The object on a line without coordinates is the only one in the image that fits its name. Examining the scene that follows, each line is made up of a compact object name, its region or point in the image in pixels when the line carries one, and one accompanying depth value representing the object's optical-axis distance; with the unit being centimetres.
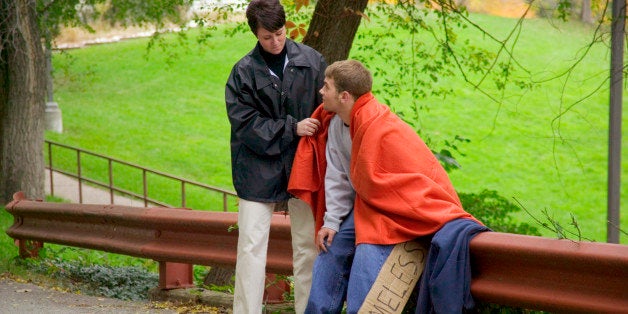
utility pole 2191
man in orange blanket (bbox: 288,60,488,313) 852
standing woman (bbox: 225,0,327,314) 980
